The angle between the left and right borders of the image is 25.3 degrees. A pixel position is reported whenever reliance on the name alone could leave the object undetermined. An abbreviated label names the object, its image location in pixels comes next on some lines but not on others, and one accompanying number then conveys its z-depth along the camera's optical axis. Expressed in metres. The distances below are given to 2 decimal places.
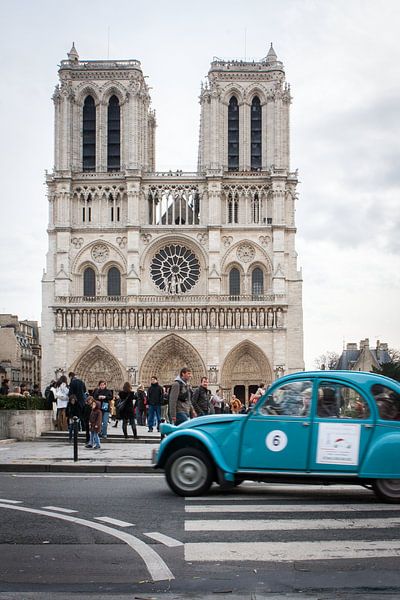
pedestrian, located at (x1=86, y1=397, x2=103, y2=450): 17.59
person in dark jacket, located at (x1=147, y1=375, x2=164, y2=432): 23.59
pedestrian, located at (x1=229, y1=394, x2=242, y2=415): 28.63
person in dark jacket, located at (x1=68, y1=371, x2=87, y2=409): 19.97
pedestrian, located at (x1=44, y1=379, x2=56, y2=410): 22.27
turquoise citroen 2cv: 9.80
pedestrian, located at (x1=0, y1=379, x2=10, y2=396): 23.54
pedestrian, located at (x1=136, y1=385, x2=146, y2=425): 29.71
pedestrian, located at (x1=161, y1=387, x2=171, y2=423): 26.32
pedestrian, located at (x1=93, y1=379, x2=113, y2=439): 19.31
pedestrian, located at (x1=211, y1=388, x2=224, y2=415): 24.78
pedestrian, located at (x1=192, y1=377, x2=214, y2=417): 17.38
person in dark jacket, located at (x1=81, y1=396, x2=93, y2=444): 19.57
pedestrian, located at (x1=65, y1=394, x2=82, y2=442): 19.61
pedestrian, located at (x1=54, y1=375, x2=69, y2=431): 21.98
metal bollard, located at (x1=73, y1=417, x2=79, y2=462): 14.12
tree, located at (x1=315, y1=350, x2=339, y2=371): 93.54
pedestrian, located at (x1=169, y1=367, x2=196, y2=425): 14.91
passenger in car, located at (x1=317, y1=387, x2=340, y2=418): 10.01
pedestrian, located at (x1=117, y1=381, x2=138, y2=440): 20.12
